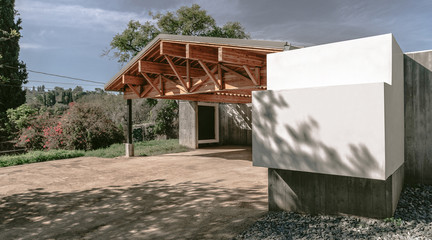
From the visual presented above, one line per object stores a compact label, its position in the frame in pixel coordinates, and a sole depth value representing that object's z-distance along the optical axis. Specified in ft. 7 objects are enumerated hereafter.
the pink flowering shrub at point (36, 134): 47.85
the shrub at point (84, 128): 44.73
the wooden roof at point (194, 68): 21.57
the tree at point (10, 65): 64.85
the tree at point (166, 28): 62.95
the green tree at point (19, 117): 53.62
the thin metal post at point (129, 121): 37.45
